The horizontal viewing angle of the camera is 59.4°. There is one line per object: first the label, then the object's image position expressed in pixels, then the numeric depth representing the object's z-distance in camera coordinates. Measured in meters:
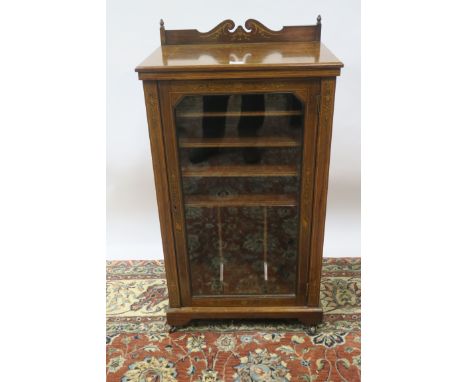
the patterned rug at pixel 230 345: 1.32
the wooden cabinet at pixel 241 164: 1.18
